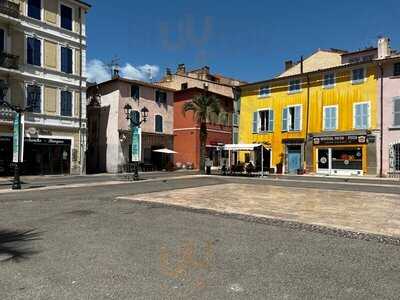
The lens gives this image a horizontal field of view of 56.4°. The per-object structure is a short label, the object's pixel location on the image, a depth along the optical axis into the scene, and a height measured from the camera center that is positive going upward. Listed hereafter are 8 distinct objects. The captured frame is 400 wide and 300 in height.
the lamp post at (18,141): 16.22 +0.33
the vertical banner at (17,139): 16.55 +0.42
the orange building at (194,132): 40.00 +2.06
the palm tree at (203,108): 30.50 +3.49
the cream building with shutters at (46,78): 24.92 +5.02
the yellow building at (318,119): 28.44 +2.76
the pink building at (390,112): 26.78 +2.95
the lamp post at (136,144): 22.96 +0.35
